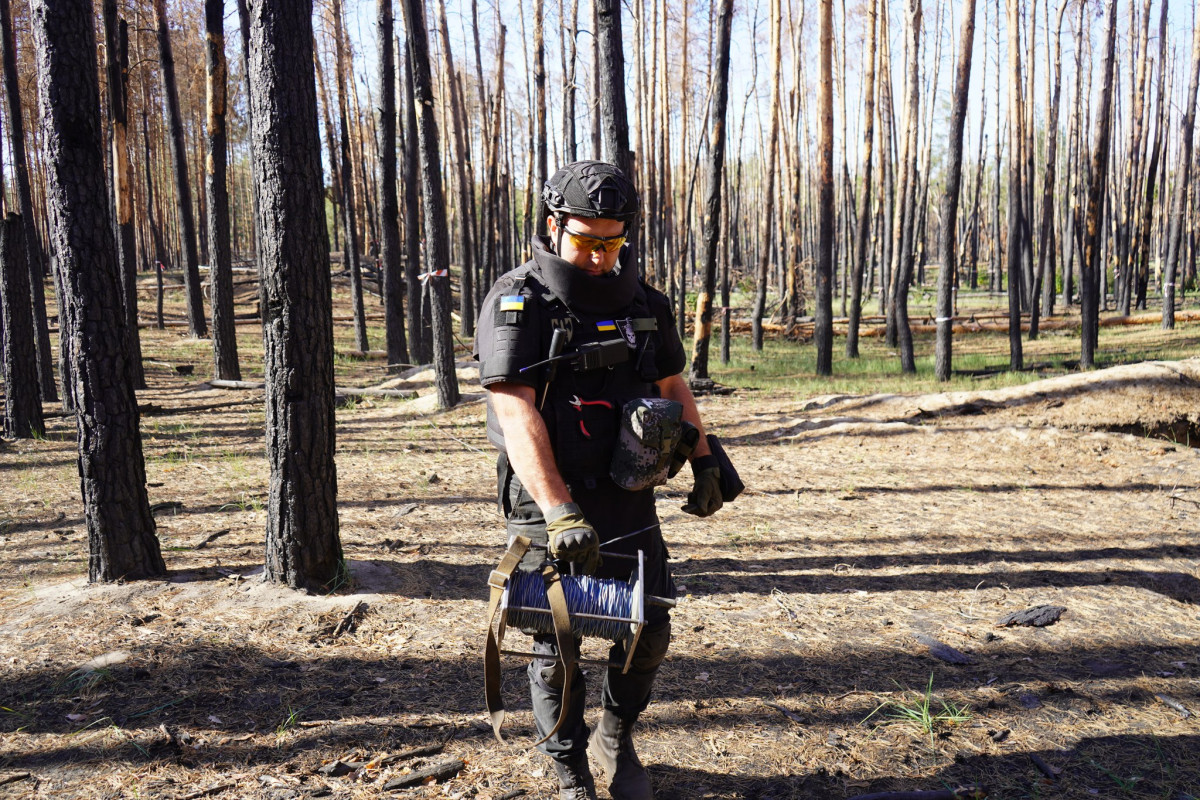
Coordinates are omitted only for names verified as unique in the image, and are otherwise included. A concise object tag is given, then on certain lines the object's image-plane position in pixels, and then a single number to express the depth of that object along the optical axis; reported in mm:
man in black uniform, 2410
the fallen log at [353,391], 11961
